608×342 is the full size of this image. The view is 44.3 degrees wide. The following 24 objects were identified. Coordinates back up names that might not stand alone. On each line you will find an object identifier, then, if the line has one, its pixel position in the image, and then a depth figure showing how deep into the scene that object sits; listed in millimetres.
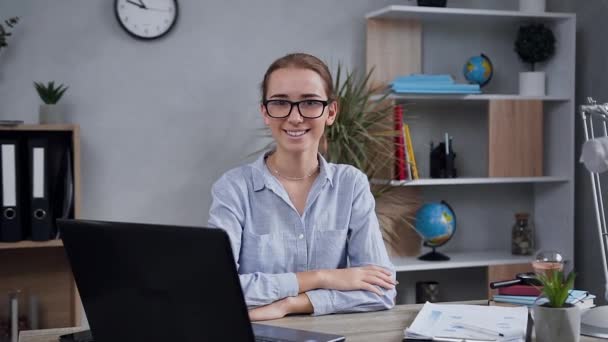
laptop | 988
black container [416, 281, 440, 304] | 3588
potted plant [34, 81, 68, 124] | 3035
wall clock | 3287
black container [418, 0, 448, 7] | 3537
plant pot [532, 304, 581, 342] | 1340
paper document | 1425
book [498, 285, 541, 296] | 1764
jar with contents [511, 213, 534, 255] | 3748
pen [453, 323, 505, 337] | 1434
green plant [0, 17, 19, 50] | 3057
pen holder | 3604
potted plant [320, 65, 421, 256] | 3215
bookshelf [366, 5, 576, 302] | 3588
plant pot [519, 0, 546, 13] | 3650
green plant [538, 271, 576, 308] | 1352
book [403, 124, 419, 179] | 3420
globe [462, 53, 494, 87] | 3674
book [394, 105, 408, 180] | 3379
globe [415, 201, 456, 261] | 3494
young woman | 1957
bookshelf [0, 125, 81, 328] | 3076
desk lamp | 1396
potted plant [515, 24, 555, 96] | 3674
